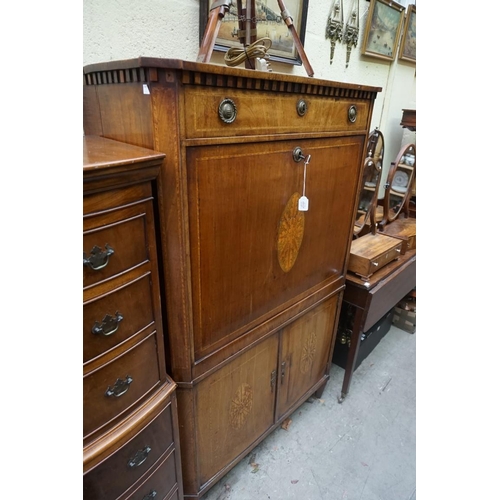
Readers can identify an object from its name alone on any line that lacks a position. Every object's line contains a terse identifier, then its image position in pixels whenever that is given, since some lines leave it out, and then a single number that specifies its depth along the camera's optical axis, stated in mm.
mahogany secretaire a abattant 672
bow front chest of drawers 563
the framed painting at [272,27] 1147
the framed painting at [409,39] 2078
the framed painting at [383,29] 1810
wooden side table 1442
